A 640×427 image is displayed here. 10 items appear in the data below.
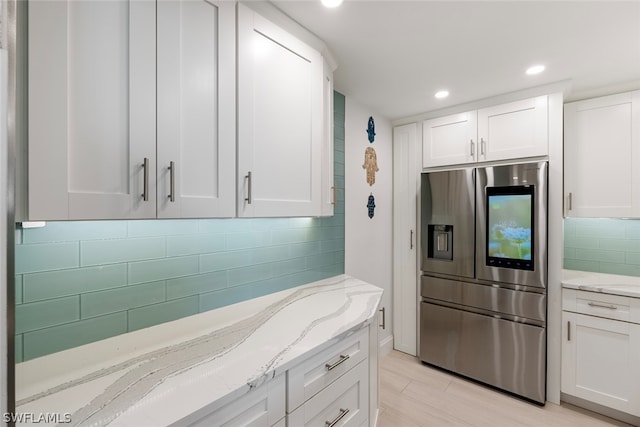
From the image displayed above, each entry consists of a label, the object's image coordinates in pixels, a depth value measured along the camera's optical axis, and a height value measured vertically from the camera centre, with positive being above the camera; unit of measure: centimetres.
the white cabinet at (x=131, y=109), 77 +33
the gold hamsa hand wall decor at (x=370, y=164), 276 +47
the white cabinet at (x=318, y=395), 91 -72
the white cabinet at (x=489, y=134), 232 +70
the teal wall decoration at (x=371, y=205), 279 +7
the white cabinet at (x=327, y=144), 173 +42
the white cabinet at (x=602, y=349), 199 -99
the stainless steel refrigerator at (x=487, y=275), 224 -53
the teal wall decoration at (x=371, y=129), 279 +81
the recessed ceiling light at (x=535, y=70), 199 +102
